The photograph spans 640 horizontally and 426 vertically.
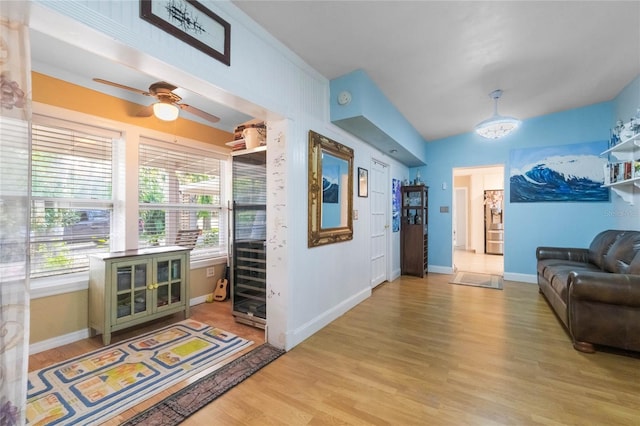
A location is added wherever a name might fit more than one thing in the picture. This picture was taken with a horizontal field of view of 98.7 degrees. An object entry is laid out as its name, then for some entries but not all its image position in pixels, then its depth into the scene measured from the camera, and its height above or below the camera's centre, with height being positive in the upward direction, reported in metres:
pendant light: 3.37 +1.12
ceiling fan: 2.38 +1.02
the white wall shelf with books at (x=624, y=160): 3.12 +0.73
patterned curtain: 1.05 +0.02
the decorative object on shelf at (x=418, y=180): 5.54 +0.70
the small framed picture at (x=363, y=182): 3.71 +0.45
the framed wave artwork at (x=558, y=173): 4.21 +0.67
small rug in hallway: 4.54 -1.16
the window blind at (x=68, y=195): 2.51 +0.20
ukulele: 3.75 -1.04
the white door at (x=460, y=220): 8.80 -0.18
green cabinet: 2.52 -0.72
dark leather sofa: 2.23 -0.79
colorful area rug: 1.70 -1.18
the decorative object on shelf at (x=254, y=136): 2.97 +0.86
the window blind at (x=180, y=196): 3.28 +0.25
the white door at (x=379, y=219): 4.28 -0.07
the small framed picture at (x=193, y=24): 1.46 +1.12
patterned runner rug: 1.61 -1.18
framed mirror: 2.74 +0.27
